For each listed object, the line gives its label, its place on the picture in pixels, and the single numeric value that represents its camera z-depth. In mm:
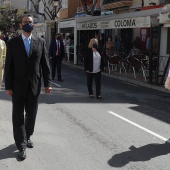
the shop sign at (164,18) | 13117
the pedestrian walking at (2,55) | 8723
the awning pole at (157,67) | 14039
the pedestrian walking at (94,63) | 10391
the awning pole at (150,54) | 14141
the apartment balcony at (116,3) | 25477
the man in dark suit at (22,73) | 5031
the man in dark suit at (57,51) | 14430
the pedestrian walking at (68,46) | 25766
